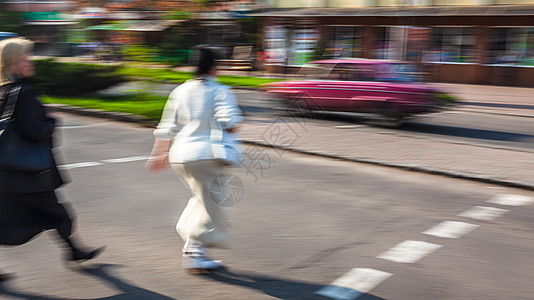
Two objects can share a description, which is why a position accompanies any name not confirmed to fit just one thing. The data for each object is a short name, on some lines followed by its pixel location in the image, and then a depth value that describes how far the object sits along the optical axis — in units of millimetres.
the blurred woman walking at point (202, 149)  4465
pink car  13094
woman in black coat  4168
